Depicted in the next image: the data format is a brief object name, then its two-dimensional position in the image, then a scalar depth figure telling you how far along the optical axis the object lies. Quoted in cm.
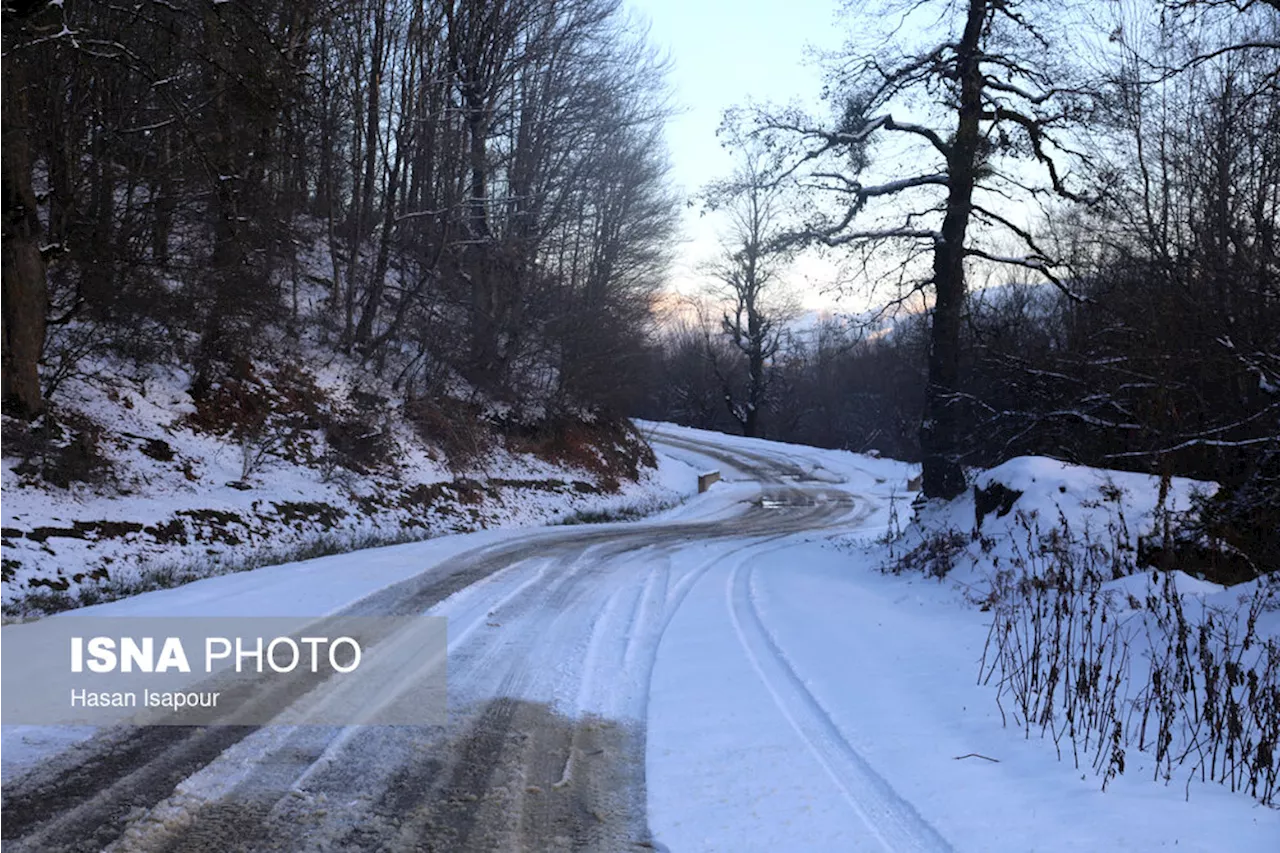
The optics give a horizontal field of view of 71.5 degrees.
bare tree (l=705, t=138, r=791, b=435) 5000
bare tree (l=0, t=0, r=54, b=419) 1061
